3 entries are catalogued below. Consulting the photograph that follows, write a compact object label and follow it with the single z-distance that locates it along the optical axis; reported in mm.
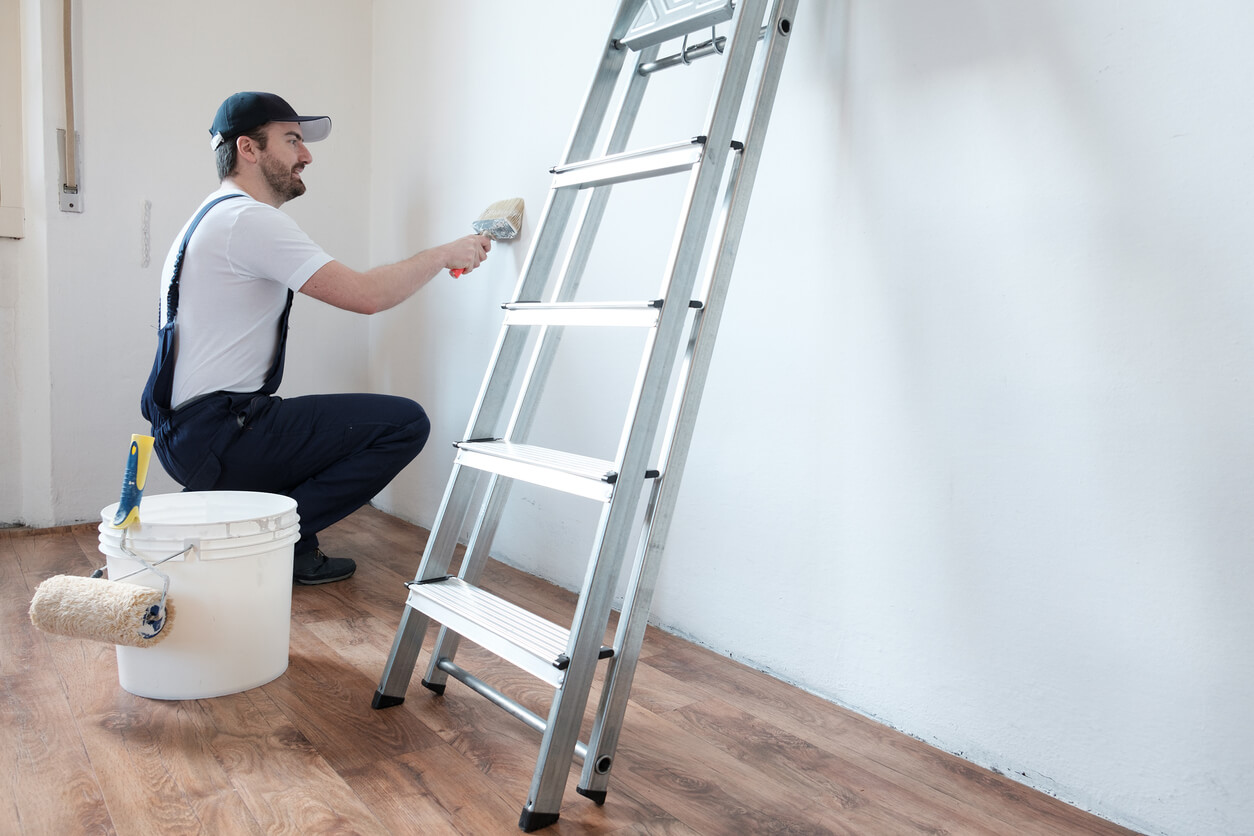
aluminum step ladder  1296
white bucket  1577
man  2047
